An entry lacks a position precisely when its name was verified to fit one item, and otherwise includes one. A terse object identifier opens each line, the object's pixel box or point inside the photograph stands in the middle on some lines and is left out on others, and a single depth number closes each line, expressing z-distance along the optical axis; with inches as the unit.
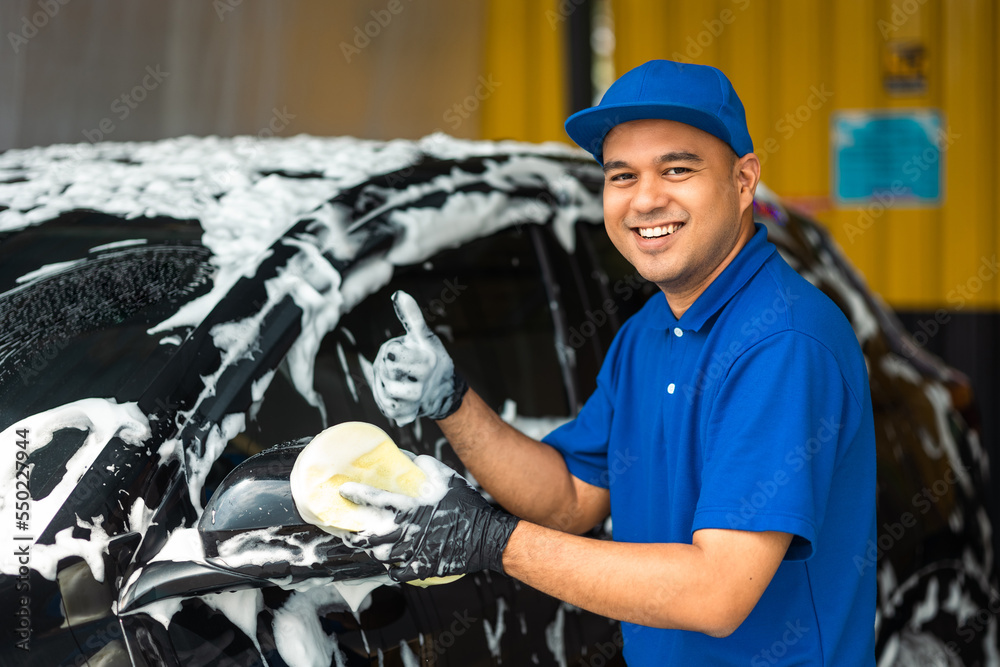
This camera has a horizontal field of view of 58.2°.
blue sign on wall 174.4
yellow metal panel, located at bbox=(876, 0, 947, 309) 172.6
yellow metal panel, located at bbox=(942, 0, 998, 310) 170.1
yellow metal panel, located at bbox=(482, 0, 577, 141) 195.5
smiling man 43.3
